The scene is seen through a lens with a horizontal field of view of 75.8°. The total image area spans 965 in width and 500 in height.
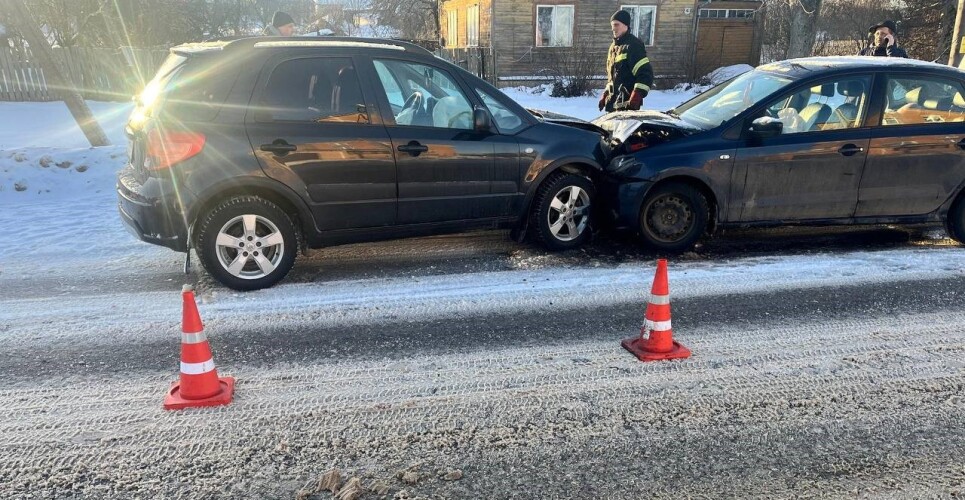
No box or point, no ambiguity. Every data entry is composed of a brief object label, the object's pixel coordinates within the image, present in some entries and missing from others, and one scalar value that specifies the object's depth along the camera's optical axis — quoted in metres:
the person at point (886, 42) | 8.24
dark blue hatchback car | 5.59
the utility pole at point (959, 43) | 9.48
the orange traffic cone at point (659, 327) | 3.66
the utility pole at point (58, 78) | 9.36
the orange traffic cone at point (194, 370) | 3.15
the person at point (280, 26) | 8.08
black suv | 4.51
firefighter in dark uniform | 7.73
